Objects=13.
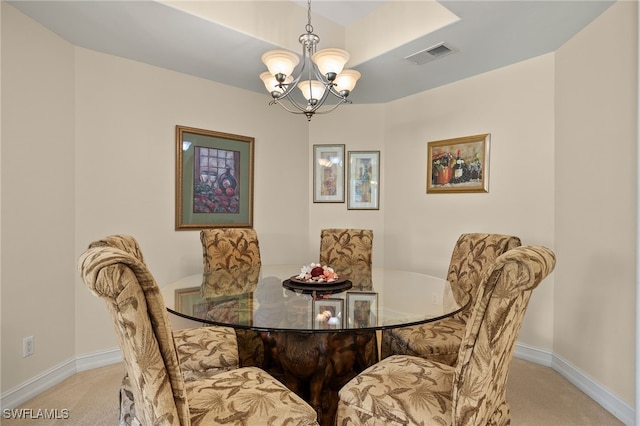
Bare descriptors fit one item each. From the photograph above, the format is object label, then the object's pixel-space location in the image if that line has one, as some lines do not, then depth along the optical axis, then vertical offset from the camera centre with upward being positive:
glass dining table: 1.44 -0.46
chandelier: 1.96 +0.82
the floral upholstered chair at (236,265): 2.21 -0.45
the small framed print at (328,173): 4.01 +0.43
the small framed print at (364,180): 3.97 +0.35
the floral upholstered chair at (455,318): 1.87 -0.68
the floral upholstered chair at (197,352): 1.45 -0.72
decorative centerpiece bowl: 1.97 -0.42
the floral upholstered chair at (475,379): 1.04 -0.58
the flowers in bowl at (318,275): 2.01 -0.38
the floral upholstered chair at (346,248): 3.12 -0.34
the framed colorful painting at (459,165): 3.14 +0.45
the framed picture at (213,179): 3.16 +0.29
